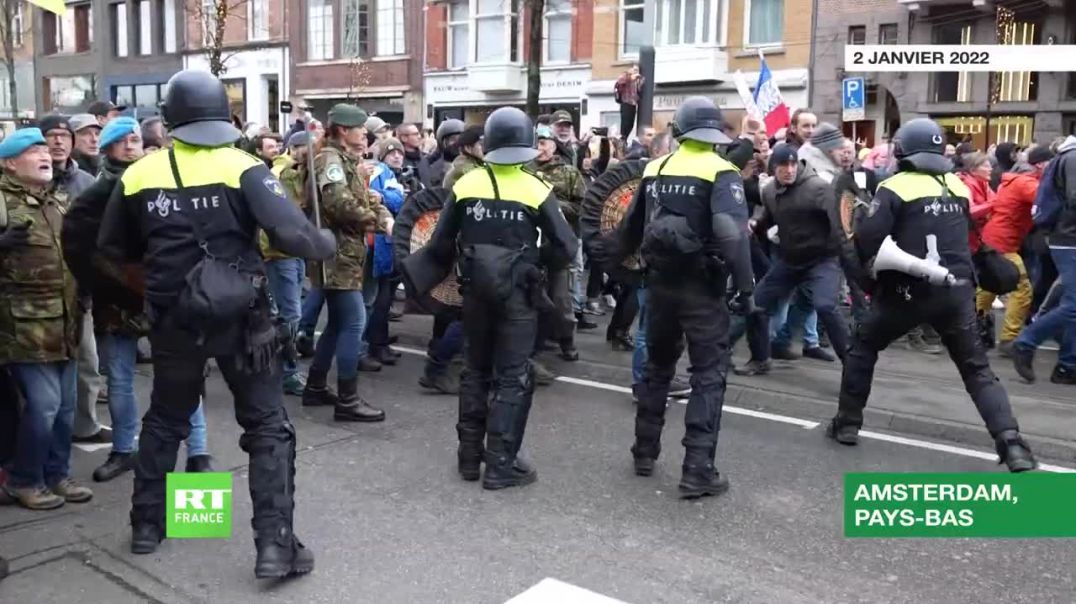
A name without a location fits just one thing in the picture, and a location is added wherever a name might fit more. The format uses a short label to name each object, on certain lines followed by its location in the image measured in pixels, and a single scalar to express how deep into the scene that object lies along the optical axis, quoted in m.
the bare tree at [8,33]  30.75
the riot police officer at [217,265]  3.99
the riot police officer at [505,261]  5.31
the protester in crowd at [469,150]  7.46
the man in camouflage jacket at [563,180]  8.51
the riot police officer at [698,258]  5.22
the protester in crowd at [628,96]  12.89
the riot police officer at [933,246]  5.67
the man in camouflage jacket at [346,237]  6.52
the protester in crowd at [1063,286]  7.88
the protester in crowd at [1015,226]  8.90
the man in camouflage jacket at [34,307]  4.77
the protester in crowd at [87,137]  6.89
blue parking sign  13.19
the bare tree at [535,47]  22.77
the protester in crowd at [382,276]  8.24
